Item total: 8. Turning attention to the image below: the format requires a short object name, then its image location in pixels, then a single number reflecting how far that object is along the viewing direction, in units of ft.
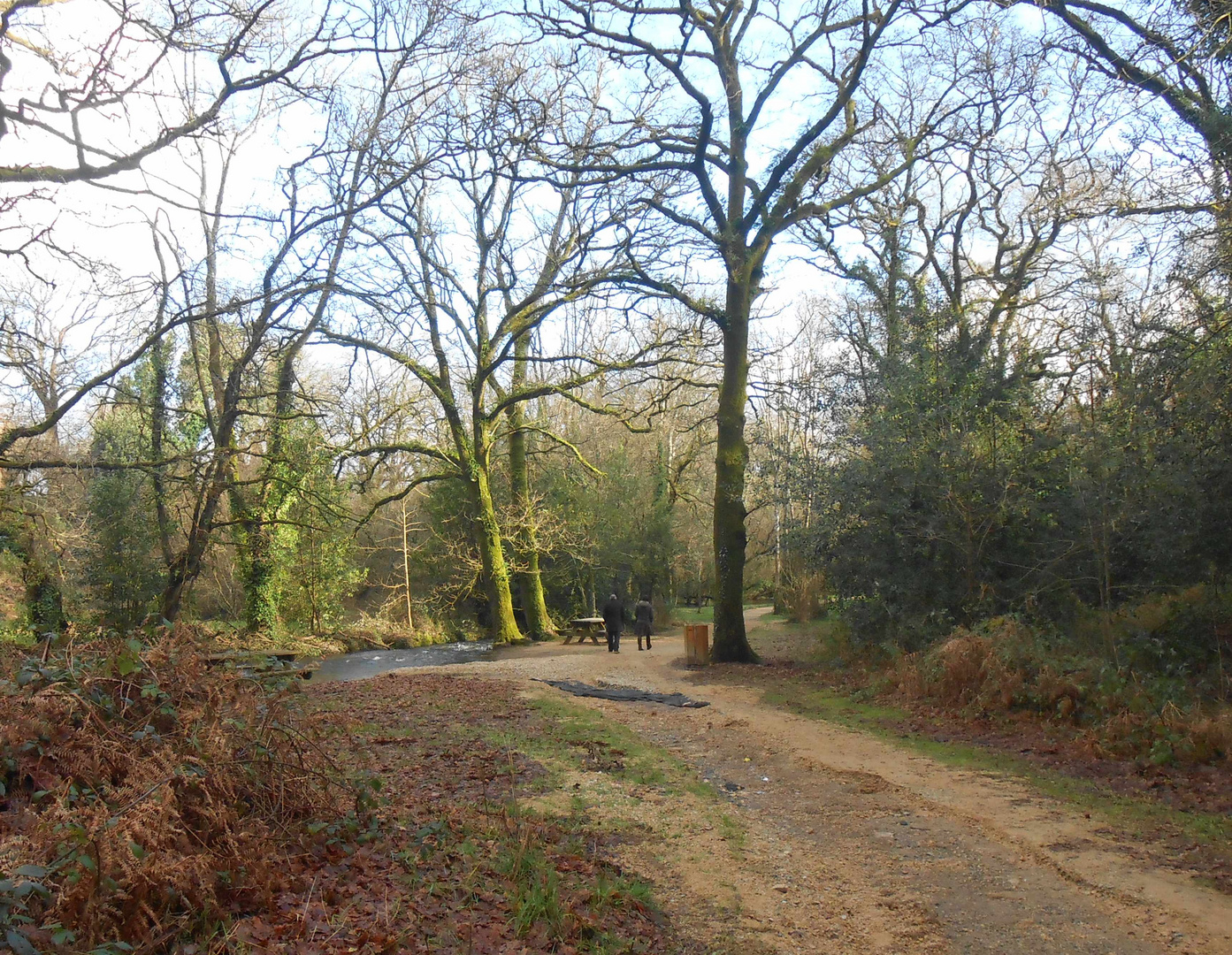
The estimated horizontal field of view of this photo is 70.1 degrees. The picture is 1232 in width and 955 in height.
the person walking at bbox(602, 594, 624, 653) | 71.36
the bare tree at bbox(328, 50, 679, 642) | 54.13
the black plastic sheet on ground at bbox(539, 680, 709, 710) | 43.01
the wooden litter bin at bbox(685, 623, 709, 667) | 57.47
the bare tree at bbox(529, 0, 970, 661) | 51.70
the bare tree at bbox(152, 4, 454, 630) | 42.70
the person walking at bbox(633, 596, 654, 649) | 75.66
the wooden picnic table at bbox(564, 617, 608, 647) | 82.38
